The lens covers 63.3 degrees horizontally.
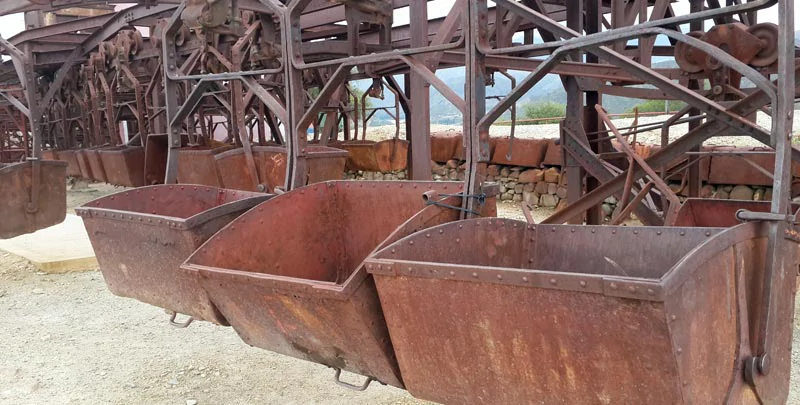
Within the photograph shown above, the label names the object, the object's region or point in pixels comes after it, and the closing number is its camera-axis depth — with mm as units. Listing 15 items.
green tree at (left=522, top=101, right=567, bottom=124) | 31669
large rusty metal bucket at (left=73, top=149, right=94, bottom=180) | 10891
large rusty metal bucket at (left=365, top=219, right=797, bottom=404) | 1799
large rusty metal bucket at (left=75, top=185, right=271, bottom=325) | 3330
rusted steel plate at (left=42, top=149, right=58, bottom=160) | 12157
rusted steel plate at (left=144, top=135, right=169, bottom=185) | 8852
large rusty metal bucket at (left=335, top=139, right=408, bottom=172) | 12281
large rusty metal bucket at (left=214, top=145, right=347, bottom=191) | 6363
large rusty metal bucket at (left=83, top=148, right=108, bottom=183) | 10416
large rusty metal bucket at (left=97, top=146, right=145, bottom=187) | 9656
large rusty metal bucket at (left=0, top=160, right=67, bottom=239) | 6227
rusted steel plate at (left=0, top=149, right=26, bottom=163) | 17422
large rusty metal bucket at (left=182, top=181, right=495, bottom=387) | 2545
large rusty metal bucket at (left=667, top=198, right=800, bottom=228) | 4371
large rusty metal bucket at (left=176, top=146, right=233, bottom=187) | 7266
